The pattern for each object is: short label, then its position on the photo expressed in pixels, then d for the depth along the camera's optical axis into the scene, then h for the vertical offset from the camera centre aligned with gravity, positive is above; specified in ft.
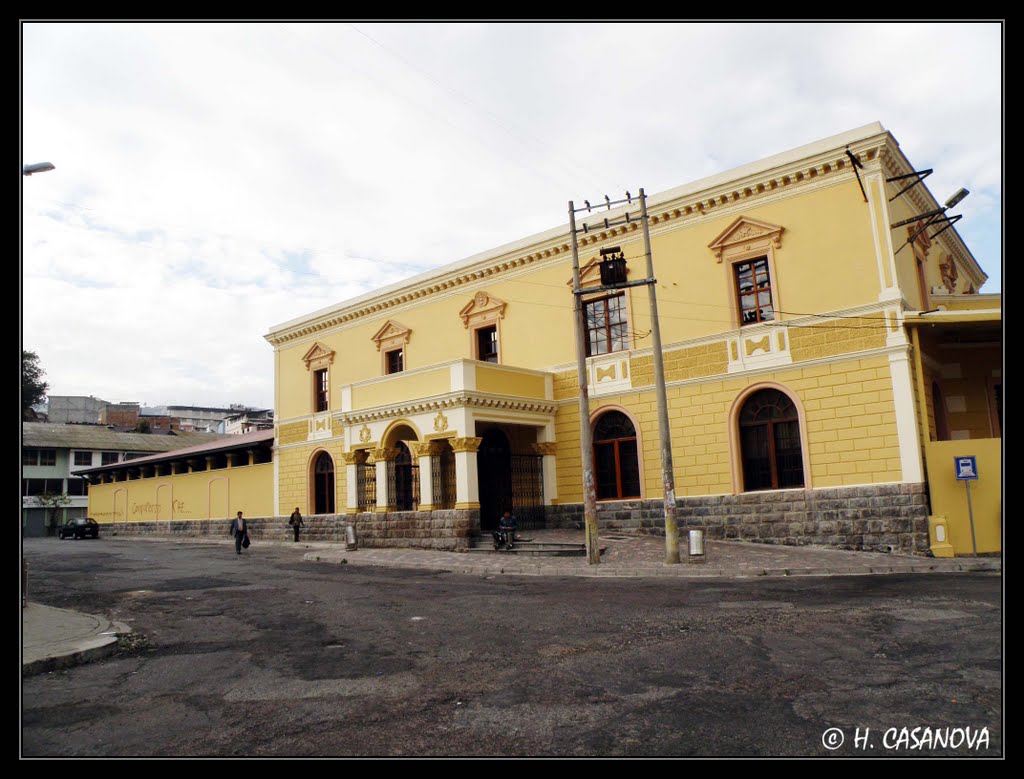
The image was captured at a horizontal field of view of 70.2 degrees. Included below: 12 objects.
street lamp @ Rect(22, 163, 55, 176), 21.73 +9.62
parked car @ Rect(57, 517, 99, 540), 125.59 -8.56
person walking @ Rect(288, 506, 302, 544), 91.17 -6.32
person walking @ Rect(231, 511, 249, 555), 75.15 -6.19
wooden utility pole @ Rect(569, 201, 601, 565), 51.31 +0.11
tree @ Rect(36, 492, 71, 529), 165.99 -5.26
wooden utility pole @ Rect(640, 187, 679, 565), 49.24 +0.06
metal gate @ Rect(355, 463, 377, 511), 78.28 -2.00
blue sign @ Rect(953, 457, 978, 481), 49.29 -1.89
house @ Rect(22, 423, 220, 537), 167.32 +5.17
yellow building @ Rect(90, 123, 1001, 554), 54.85 +6.47
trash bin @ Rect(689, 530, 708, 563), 48.98 -6.45
